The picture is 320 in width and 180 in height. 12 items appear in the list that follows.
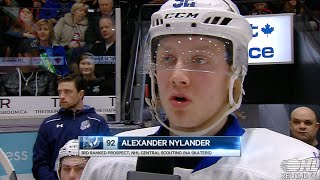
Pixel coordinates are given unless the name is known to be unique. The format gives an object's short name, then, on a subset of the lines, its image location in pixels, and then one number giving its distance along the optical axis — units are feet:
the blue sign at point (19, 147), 6.89
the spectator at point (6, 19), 9.30
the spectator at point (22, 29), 8.90
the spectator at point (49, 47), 8.32
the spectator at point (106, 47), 8.24
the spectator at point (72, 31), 8.46
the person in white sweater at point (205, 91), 2.45
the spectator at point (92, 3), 9.62
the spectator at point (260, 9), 12.35
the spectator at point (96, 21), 8.78
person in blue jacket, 5.12
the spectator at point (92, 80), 8.15
